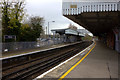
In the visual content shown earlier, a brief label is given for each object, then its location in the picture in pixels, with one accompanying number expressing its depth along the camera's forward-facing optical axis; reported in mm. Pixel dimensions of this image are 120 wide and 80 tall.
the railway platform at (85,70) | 4991
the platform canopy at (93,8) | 7825
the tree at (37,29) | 24188
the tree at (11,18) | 18422
